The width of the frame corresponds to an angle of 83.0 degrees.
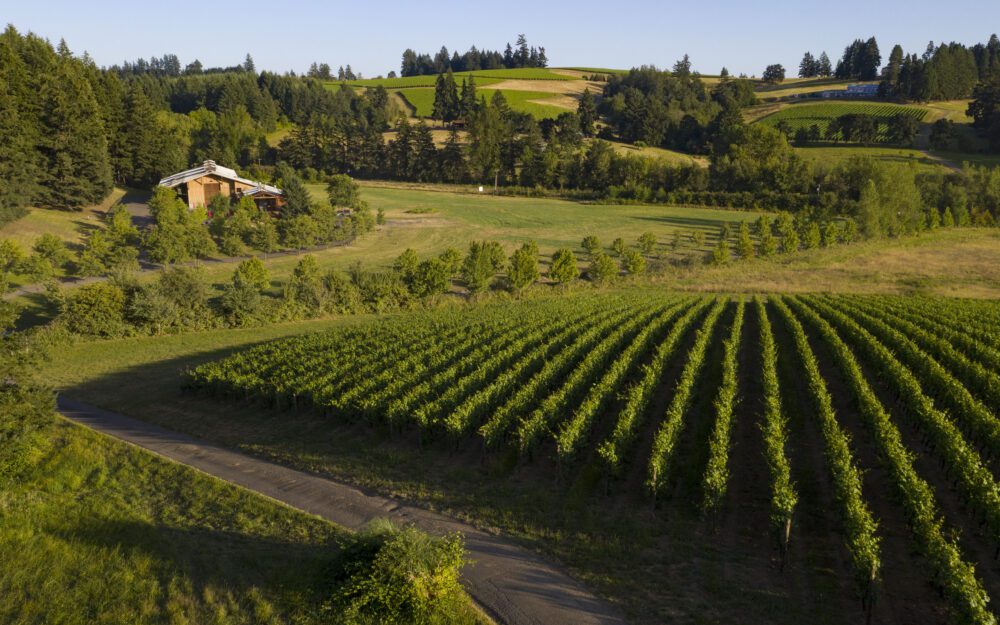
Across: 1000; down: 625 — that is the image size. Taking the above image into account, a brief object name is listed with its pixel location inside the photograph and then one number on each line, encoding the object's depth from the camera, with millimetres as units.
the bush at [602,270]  55562
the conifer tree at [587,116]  149375
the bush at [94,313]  39031
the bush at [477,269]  50094
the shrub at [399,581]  11633
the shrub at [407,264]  49906
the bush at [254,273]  46969
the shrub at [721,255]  63656
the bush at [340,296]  46188
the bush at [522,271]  51375
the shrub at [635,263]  58312
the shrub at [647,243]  68062
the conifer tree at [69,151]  65062
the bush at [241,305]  42594
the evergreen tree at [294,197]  72050
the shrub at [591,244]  63094
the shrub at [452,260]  52947
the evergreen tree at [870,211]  76750
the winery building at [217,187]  74875
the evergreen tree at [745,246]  67438
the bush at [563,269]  53688
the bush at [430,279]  47875
